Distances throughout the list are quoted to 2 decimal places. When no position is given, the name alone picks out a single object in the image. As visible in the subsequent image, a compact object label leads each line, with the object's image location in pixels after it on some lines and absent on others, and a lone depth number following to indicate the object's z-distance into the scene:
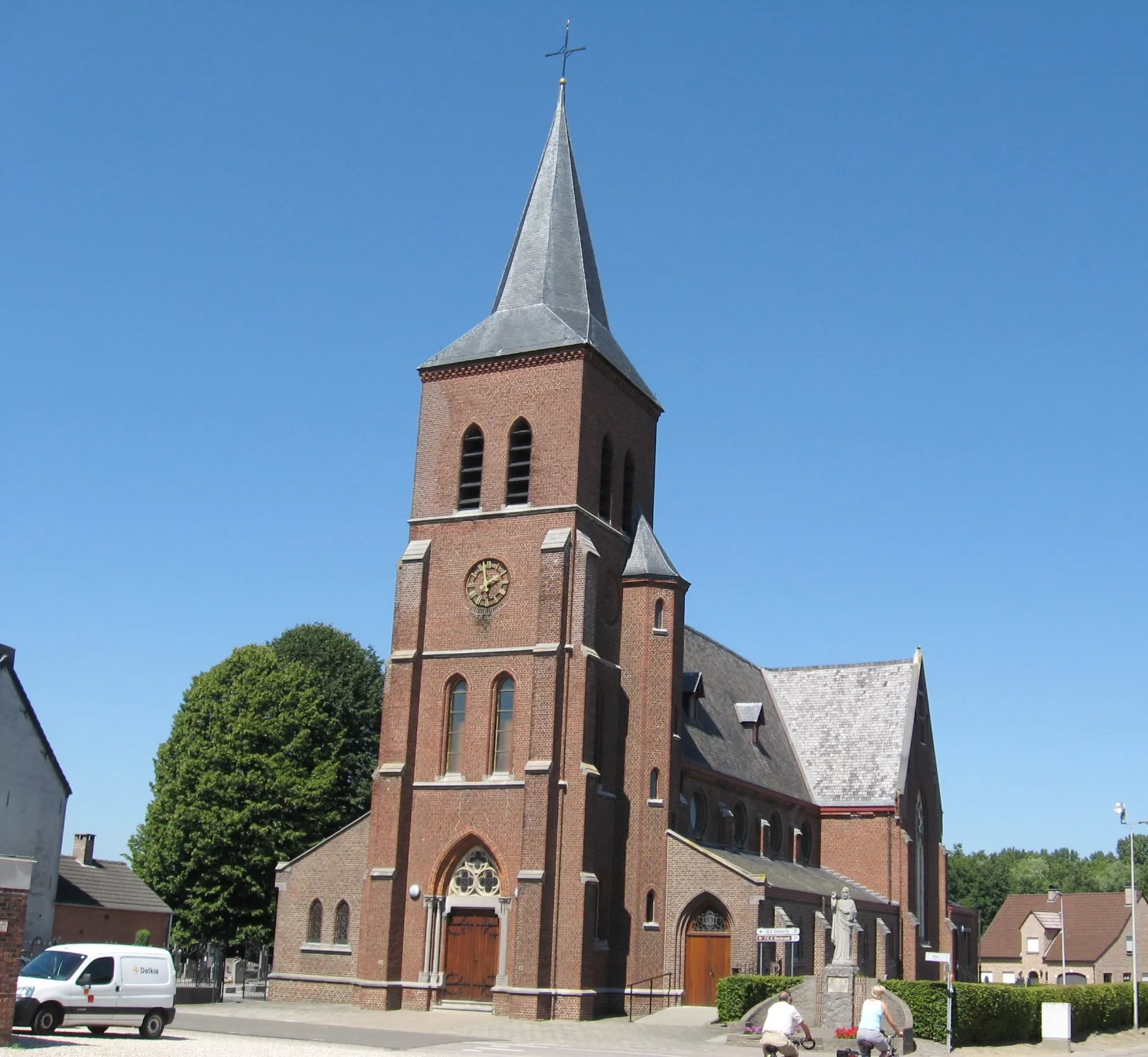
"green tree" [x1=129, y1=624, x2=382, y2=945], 49.53
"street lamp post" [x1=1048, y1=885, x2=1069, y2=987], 73.94
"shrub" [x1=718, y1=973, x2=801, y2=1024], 33.44
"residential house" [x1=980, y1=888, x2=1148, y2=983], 76.81
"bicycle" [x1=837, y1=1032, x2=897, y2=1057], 20.83
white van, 24.91
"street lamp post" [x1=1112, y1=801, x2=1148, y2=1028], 42.50
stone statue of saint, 33.34
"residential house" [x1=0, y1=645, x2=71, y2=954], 41.84
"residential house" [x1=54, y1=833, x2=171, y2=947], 47.22
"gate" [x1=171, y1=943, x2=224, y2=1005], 38.41
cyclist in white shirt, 20.89
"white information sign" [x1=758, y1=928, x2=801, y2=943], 34.88
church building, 37.16
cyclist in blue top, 20.83
